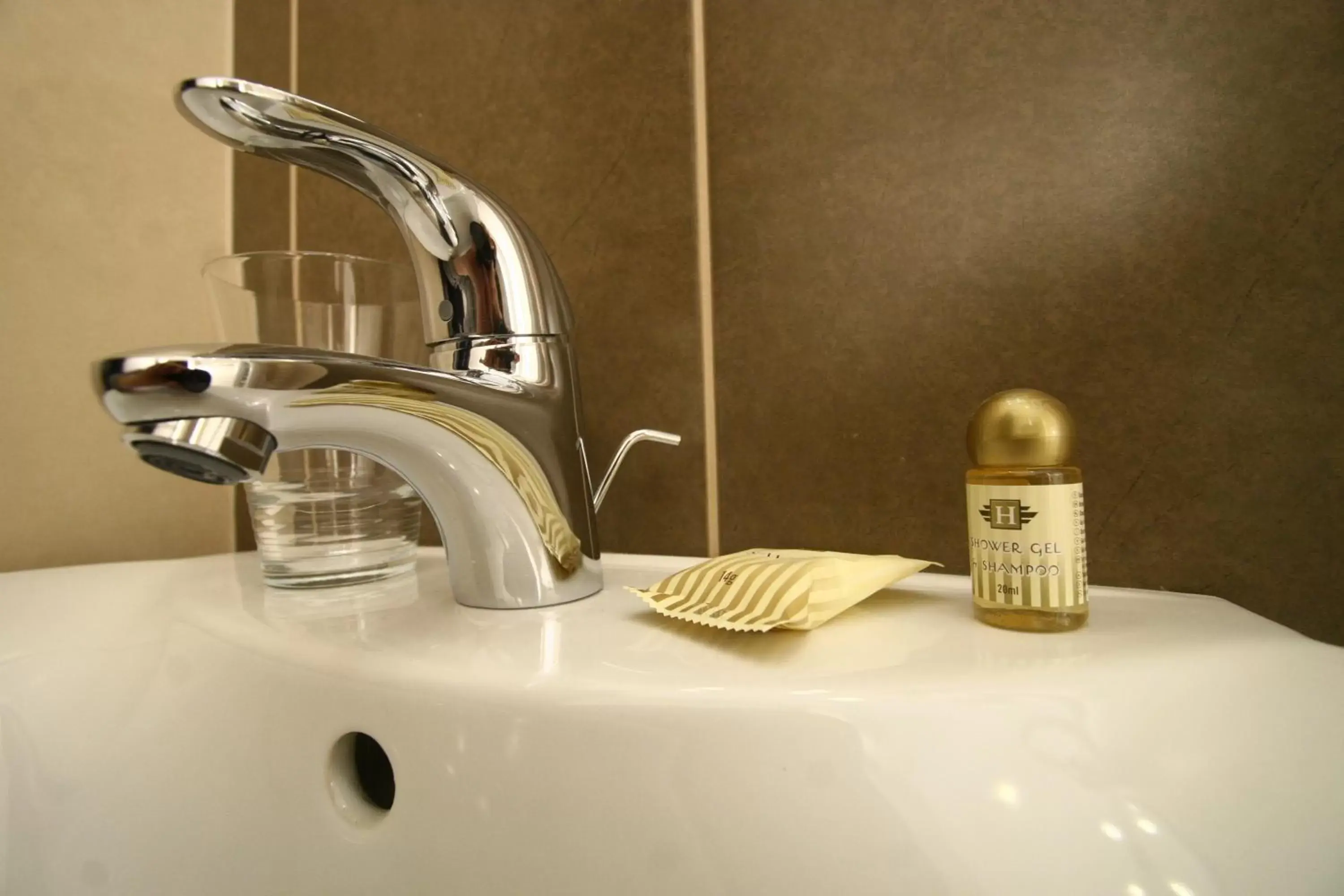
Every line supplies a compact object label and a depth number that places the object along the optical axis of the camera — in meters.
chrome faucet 0.23
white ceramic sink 0.17
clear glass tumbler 0.38
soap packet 0.24
